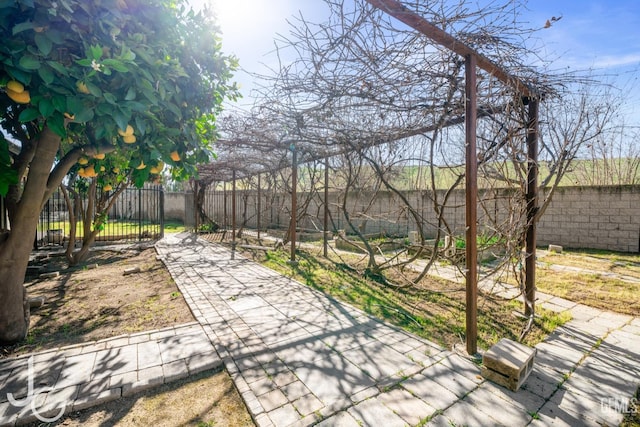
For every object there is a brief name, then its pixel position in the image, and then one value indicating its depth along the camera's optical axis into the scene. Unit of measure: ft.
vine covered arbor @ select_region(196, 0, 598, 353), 7.13
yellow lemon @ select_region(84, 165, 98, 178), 9.94
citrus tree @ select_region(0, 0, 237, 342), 5.06
